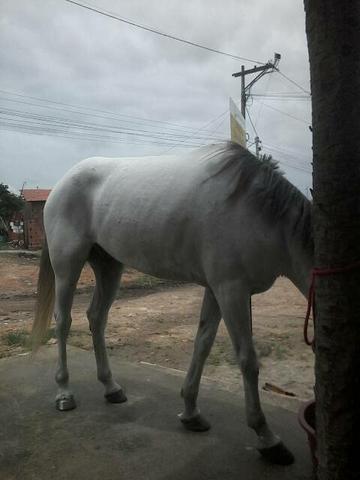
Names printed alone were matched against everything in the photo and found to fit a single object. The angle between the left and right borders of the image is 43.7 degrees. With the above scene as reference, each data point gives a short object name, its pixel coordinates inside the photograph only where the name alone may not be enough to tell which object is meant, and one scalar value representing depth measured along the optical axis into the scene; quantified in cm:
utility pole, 1675
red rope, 147
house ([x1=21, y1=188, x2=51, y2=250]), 2011
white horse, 221
